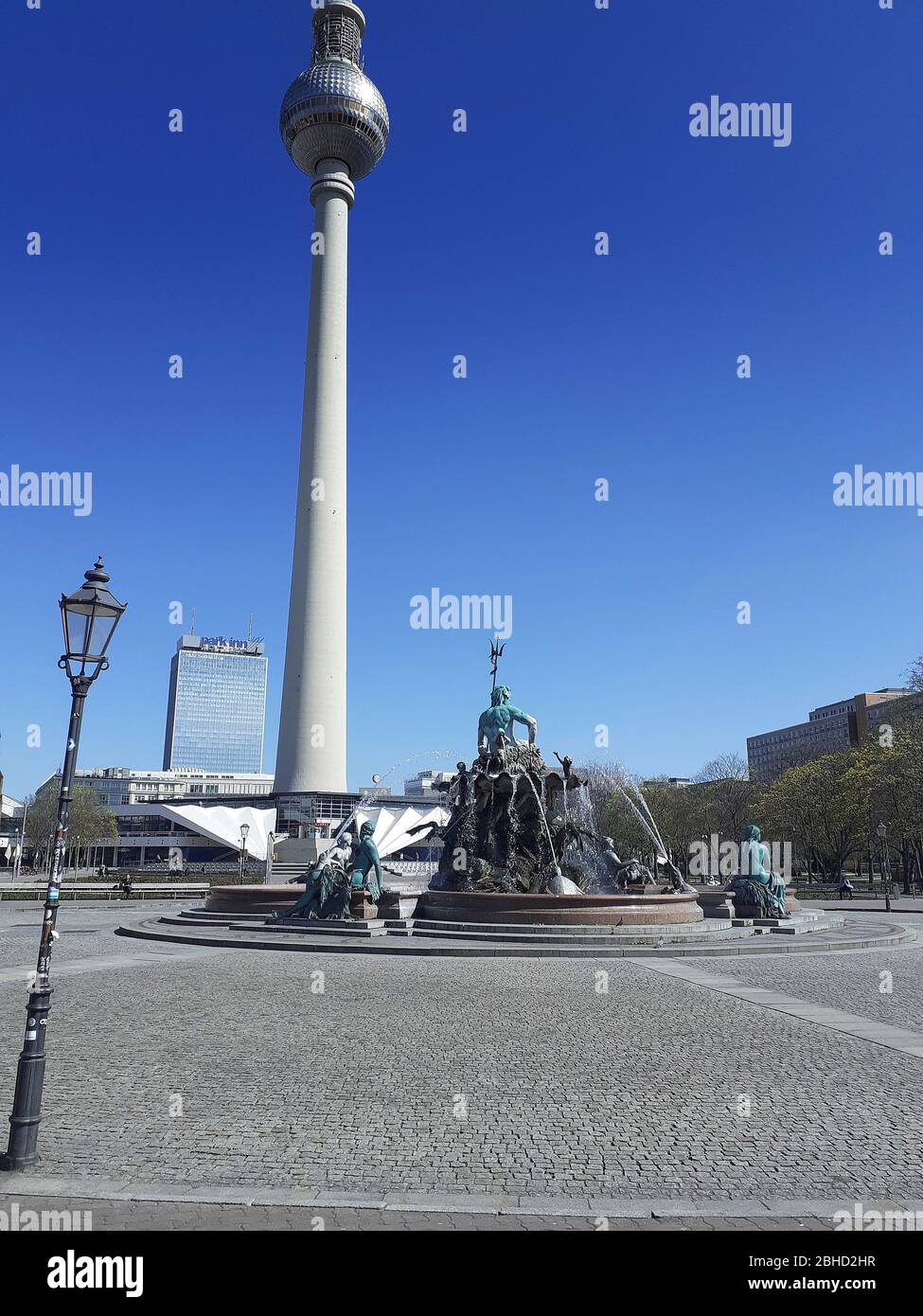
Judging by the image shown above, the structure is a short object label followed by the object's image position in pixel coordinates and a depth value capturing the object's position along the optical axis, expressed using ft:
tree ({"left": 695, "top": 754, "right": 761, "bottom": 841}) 270.05
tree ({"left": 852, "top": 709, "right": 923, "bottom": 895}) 180.75
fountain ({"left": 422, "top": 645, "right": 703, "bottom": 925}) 95.96
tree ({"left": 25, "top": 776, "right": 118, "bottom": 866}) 304.09
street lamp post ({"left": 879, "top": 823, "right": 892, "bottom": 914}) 156.46
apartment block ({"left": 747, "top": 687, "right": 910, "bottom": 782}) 373.81
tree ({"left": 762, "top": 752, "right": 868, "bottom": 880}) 222.48
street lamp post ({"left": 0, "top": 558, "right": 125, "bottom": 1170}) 22.50
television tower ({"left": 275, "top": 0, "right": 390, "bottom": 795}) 300.20
